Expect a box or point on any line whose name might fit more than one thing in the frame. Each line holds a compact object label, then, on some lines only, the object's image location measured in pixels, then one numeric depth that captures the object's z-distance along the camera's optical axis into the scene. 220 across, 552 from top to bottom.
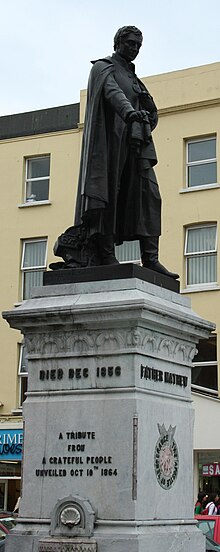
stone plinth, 8.92
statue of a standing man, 10.03
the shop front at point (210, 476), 28.67
